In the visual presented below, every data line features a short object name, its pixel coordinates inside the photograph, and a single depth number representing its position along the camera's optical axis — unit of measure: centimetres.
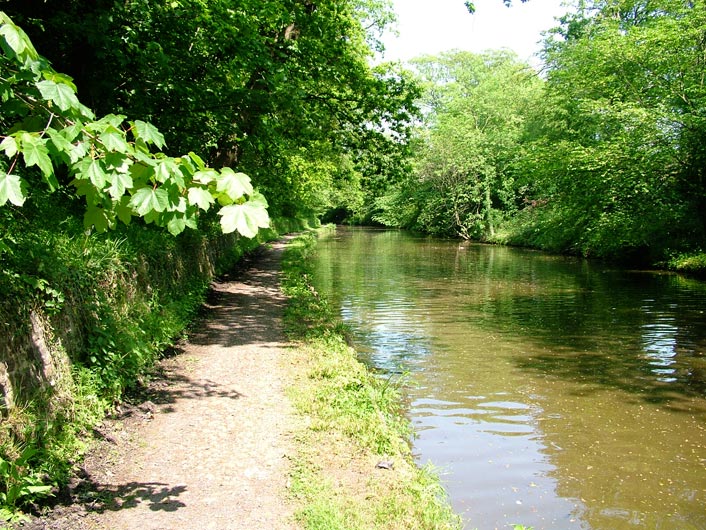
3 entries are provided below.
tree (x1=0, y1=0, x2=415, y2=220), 912
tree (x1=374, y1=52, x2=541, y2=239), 4488
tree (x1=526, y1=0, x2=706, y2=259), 2247
